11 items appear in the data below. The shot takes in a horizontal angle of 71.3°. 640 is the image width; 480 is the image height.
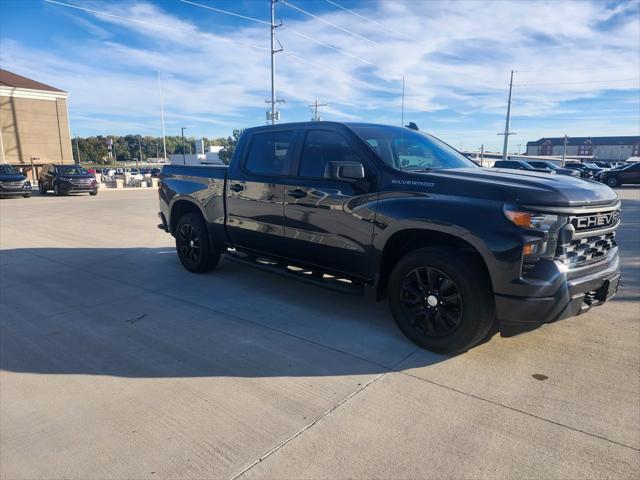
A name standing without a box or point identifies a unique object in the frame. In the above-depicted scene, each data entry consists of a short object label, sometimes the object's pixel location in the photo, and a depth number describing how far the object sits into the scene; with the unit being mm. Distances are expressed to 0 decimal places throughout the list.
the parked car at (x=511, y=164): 25375
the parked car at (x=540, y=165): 30331
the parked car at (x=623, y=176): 28812
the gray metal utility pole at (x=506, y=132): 46575
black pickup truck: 3199
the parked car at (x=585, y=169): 36081
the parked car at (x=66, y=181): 21562
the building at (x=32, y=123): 38312
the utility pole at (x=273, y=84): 30806
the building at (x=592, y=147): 122000
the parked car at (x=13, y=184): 19219
